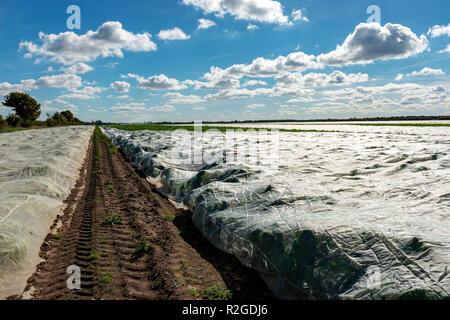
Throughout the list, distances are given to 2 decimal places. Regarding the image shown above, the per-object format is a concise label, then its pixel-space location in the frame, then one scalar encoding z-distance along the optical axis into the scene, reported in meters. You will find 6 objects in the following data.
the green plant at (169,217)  7.57
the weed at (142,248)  5.50
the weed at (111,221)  6.92
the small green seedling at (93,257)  5.21
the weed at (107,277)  4.45
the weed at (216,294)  4.23
